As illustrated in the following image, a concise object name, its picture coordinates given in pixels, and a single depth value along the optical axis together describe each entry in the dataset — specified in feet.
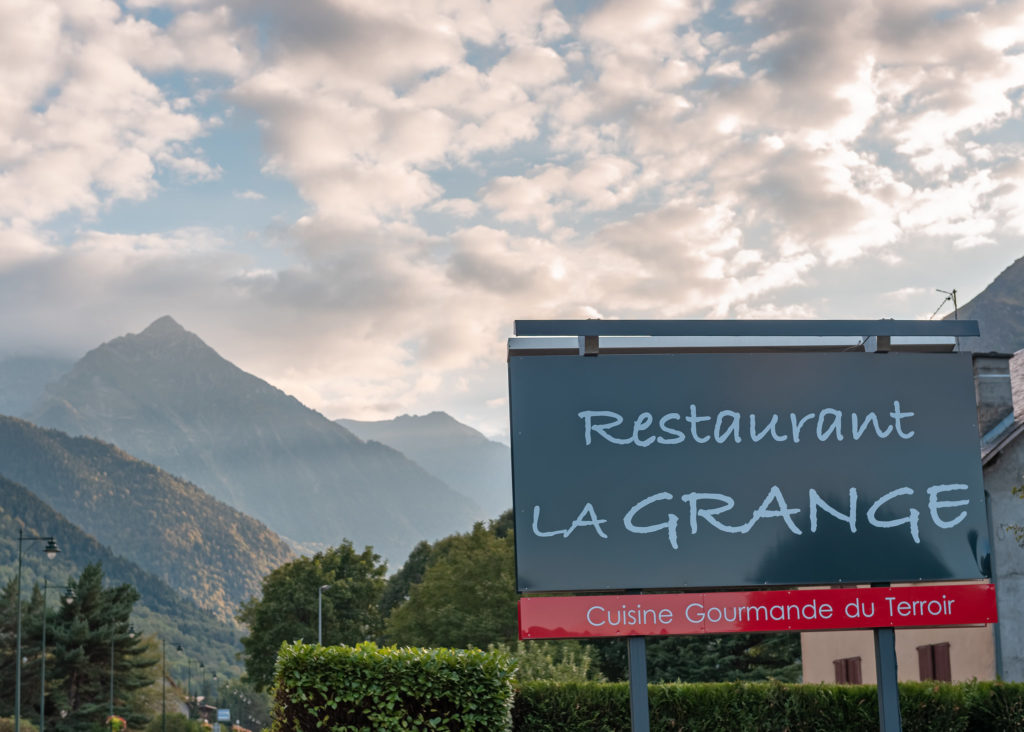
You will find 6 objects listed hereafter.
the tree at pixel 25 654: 270.67
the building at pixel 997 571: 80.18
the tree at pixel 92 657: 274.36
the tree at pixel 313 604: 269.03
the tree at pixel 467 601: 221.25
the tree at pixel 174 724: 269.44
